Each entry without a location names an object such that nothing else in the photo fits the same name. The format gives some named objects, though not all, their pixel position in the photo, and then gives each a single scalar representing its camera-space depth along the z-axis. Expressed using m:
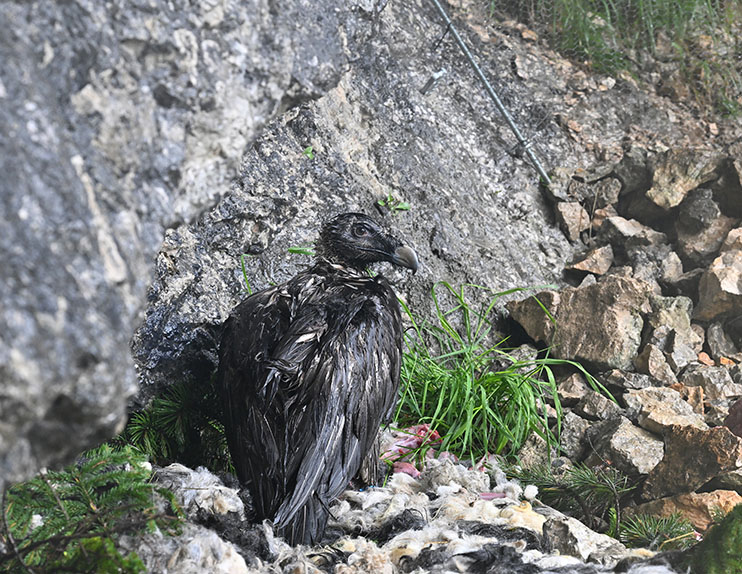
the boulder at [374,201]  3.05
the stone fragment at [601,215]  4.86
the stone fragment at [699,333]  4.00
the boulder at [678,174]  4.58
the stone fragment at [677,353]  3.80
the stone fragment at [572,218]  4.81
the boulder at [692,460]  2.68
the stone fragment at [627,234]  4.60
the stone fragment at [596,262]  4.60
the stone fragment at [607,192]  4.91
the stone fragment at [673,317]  3.90
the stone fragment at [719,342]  4.04
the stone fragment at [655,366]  3.72
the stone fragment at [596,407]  3.43
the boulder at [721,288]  4.01
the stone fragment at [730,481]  2.67
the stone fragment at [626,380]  3.64
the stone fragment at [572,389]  3.63
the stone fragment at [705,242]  4.41
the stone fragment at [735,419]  3.05
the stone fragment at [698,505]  2.60
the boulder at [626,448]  2.92
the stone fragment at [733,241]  4.20
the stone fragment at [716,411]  3.36
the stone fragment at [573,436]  3.29
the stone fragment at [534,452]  3.20
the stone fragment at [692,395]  3.53
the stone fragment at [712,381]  3.63
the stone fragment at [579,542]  2.19
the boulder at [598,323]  3.78
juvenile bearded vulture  2.30
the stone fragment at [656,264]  4.39
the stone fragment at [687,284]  4.27
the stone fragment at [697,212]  4.47
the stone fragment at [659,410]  3.07
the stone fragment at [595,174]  4.97
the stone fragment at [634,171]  4.84
